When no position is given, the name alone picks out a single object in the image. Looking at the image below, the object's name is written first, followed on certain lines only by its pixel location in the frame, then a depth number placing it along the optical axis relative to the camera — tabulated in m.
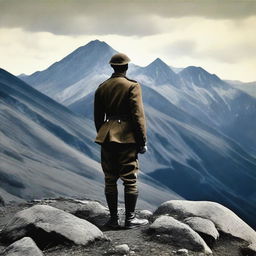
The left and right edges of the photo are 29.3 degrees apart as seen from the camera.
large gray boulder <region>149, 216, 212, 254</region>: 5.52
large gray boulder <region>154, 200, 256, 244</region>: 6.45
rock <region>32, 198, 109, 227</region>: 6.72
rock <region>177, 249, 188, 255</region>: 5.27
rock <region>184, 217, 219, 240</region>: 6.05
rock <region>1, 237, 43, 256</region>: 4.92
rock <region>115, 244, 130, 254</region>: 5.12
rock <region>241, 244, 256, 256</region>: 6.16
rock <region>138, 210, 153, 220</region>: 7.21
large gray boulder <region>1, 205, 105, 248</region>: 5.47
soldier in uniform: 5.71
